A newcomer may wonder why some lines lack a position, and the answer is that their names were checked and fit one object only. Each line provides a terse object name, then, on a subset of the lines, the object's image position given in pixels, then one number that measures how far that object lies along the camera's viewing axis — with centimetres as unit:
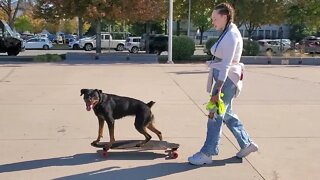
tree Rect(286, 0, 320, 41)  3034
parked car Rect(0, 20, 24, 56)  2747
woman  484
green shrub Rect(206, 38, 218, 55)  2667
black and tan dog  532
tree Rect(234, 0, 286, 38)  2886
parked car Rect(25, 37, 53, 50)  4459
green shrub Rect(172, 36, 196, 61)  2552
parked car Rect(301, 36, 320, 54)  3566
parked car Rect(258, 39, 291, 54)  3634
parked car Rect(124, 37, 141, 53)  3941
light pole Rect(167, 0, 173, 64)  2300
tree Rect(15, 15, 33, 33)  7306
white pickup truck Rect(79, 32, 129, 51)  4291
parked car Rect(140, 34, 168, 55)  3441
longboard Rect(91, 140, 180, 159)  550
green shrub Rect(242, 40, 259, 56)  2722
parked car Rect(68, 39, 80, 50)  4456
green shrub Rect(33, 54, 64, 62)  2350
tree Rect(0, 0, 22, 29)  5131
